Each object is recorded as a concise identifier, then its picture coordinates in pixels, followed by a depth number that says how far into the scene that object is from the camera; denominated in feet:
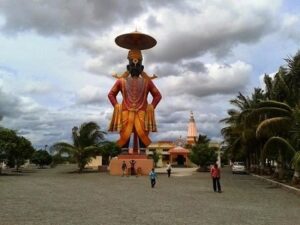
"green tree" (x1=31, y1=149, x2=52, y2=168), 150.07
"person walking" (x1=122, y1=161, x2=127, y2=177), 70.80
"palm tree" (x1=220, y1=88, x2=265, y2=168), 64.45
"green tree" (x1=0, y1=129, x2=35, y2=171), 70.19
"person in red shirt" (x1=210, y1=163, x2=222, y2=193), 37.75
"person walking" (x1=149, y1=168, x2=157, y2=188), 43.38
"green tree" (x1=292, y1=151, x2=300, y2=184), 33.57
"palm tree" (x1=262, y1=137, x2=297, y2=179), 43.64
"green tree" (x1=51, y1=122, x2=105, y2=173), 84.34
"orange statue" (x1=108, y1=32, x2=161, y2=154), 75.03
